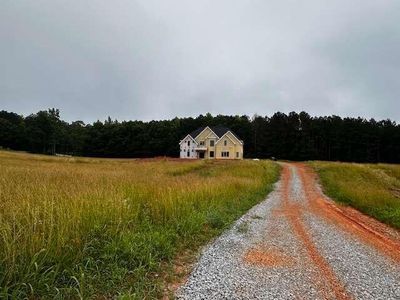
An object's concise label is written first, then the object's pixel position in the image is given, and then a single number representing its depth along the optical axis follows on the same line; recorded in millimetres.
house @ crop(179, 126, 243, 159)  81375
